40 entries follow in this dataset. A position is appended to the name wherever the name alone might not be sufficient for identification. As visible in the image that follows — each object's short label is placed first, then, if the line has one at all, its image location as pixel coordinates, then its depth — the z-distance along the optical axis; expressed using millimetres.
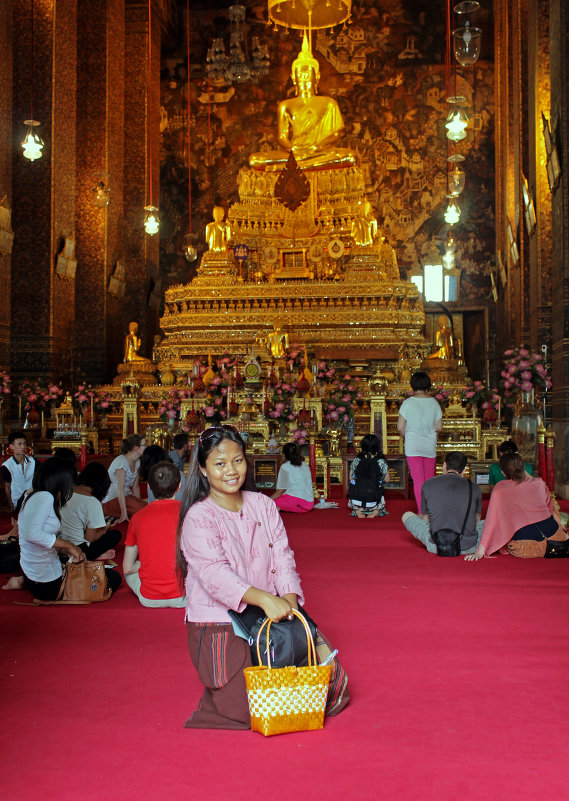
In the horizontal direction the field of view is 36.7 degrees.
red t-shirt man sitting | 4008
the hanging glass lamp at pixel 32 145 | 10023
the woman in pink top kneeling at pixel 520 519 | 5199
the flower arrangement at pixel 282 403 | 9750
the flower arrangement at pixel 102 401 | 11664
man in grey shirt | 5227
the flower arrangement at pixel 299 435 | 9305
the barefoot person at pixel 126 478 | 6376
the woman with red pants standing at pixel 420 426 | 6504
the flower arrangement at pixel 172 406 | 10434
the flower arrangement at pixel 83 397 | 11469
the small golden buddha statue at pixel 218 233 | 15531
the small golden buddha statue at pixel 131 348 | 13875
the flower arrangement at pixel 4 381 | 10080
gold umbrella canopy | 15133
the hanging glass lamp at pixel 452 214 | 13984
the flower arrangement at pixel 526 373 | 9312
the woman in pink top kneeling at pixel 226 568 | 2605
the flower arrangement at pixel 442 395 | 10906
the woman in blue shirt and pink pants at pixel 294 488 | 7538
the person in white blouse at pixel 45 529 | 4105
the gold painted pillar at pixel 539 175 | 11023
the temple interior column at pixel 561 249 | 8562
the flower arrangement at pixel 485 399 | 10164
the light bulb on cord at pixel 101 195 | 12445
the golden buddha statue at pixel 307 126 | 16562
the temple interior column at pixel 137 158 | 16219
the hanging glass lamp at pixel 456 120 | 9758
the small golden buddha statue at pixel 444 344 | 14062
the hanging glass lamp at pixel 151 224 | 13930
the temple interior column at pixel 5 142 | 10914
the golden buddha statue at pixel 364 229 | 15477
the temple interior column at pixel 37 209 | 12367
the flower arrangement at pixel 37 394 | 11539
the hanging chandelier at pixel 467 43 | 8867
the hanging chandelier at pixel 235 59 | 14719
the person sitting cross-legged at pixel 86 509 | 4793
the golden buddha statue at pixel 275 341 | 12149
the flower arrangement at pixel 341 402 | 9906
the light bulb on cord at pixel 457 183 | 13492
